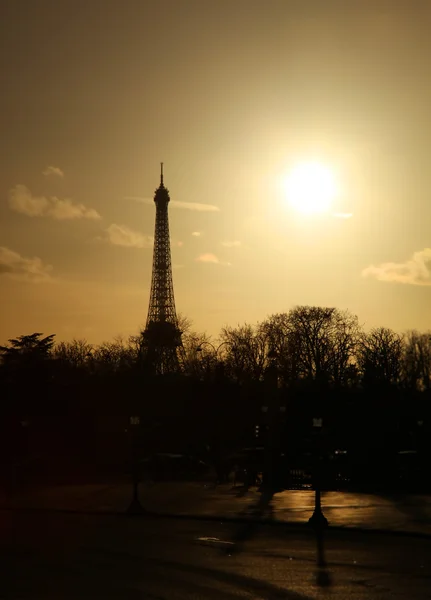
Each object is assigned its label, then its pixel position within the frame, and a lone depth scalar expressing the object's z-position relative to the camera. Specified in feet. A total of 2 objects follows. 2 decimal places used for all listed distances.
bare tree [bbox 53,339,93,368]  332.82
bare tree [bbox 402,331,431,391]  330.50
